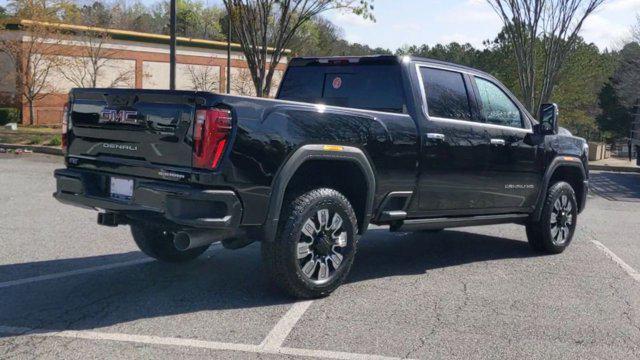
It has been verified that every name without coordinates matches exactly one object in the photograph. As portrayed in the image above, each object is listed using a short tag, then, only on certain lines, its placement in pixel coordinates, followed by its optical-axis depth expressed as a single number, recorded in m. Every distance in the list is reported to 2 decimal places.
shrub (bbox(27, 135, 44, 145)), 20.92
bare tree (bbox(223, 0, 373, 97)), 18.19
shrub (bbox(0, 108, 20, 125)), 28.55
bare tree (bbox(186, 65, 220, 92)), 37.47
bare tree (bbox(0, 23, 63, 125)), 27.25
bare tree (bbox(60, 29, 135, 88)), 30.83
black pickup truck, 4.68
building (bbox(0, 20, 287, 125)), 28.38
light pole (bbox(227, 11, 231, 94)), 33.19
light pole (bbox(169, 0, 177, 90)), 16.34
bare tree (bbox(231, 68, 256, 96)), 36.66
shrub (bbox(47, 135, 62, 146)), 20.44
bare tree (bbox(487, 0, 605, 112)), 20.31
